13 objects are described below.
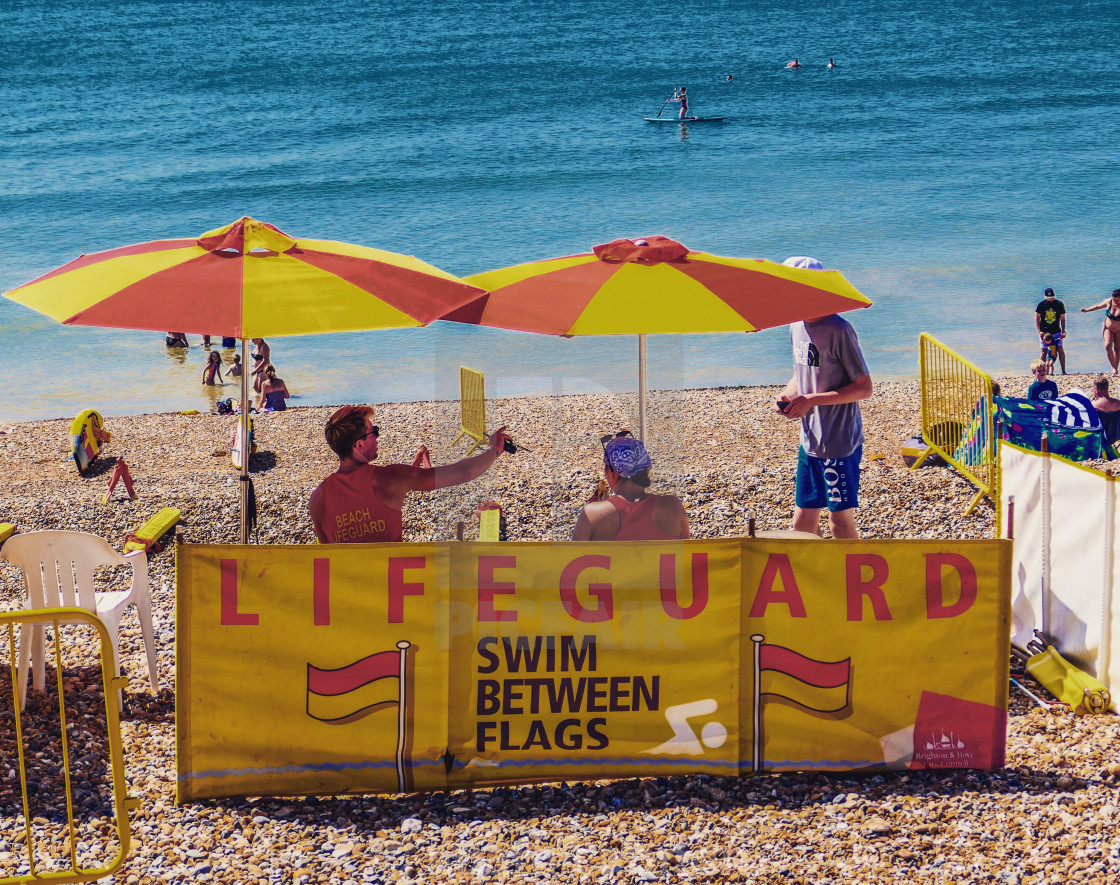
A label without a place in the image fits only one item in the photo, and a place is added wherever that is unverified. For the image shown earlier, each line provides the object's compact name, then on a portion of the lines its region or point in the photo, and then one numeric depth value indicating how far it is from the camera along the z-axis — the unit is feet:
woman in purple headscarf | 35.01
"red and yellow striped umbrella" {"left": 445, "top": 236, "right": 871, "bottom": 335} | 34.91
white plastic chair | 37.14
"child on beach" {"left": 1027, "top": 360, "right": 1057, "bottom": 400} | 76.13
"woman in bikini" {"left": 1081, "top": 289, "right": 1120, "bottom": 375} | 110.83
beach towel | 60.70
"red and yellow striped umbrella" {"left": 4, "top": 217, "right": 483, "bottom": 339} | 33.32
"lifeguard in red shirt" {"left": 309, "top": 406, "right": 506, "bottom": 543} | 35.40
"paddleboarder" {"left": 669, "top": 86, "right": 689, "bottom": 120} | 377.09
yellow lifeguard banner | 30.30
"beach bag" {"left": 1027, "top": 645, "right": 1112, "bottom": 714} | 35.35
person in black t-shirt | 113.39
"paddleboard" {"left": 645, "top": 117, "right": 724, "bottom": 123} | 374.43
